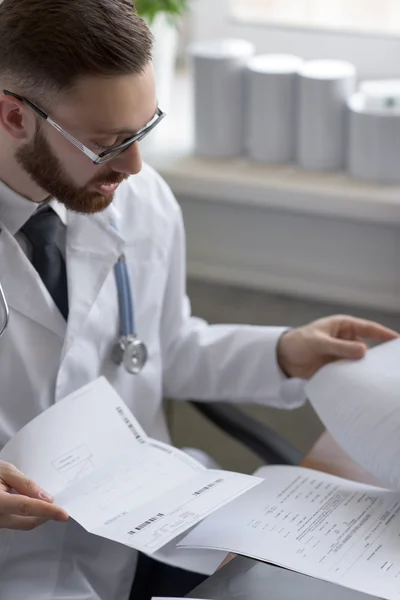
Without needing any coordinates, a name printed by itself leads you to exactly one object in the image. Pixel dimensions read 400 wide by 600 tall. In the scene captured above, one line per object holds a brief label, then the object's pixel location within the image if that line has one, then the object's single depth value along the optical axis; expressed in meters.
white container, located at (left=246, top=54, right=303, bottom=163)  2.17
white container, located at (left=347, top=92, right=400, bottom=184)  2.09
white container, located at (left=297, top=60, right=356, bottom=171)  2.14
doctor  1.57
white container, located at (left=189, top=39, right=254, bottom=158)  2.19
